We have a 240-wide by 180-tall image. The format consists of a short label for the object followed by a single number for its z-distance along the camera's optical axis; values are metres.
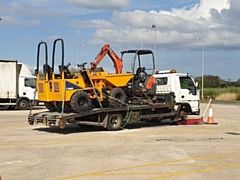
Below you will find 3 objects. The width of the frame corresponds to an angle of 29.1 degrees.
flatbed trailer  16.02
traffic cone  20.41
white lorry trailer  30.38
